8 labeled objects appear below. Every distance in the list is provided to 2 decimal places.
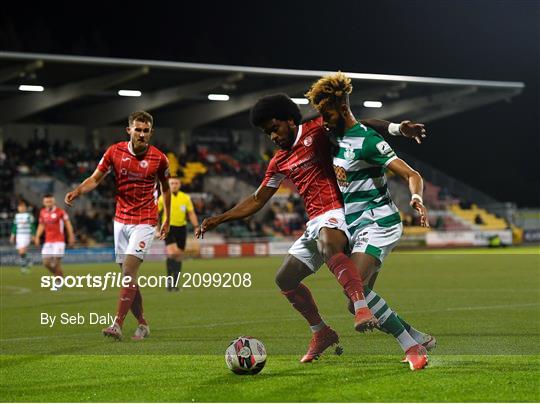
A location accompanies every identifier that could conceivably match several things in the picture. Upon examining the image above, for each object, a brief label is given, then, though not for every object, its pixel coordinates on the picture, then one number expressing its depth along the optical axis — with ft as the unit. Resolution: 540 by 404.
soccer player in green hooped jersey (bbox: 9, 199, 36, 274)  89.61
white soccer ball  24.14
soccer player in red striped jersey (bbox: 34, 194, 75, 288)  68.64
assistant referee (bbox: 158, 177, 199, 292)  59.57
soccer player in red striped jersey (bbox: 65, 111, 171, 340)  34.63
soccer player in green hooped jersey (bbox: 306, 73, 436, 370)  24.29
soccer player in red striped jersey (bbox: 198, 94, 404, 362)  24.66
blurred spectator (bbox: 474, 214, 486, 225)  142.00
